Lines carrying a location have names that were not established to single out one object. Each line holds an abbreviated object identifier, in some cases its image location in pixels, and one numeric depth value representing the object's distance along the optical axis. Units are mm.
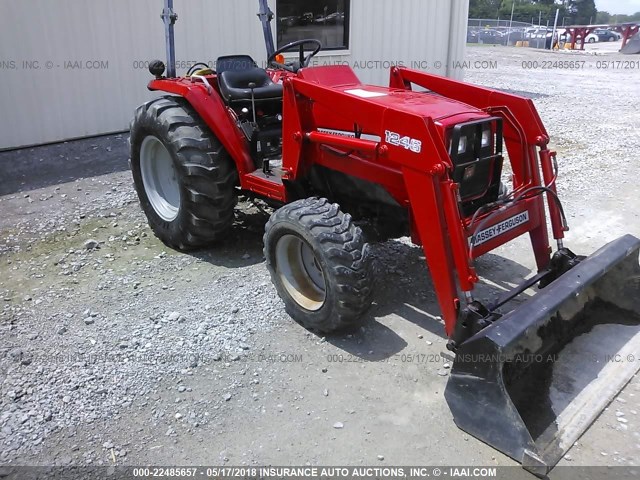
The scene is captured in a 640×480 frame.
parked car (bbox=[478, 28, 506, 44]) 36281
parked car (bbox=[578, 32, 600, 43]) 42406
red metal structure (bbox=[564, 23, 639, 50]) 31109
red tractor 2926
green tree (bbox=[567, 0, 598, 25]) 67188
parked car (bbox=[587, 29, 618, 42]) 44322
